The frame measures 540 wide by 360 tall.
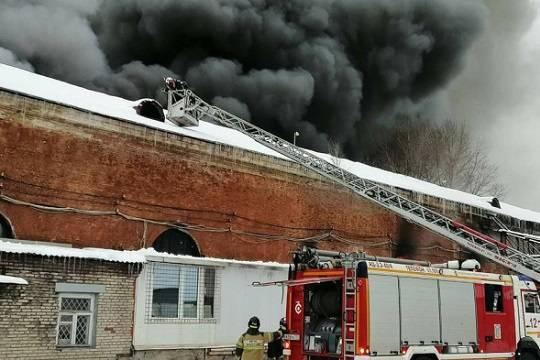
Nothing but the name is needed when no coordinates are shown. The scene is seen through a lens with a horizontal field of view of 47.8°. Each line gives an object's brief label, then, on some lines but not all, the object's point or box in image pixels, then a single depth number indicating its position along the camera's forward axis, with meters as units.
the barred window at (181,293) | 12.37
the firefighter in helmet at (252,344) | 9.15
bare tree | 35.34
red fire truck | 9.14
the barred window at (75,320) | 10.92
